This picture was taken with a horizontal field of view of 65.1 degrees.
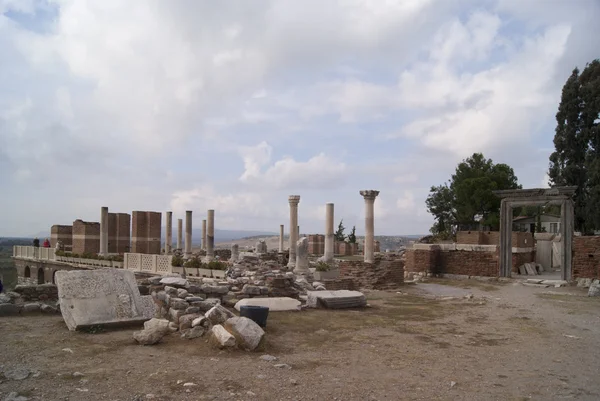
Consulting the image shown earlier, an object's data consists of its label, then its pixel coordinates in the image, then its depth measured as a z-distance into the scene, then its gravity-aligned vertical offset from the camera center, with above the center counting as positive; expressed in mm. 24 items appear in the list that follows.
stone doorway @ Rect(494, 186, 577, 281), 19391 +747
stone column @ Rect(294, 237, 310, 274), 21312 -1268
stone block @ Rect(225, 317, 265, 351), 7078 -1633
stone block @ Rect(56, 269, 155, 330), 8328 -1405
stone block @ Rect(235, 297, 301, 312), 10973 -1836
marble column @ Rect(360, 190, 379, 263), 20844 +483
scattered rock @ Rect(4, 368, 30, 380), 5547 -1811
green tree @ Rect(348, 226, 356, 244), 52447 -1185
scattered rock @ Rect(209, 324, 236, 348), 7004 -1701
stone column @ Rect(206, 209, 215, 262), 31639 -546
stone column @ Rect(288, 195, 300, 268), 26375 +617
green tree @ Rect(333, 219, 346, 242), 56000 -1020
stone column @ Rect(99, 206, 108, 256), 30819 -342
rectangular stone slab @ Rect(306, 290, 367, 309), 11832 -1864
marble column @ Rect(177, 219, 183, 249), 47156 -536
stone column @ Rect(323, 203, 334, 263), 27578 -394
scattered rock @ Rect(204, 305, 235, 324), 8055 -1557
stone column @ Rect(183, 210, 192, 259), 37269 -259
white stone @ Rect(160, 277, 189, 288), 10953 -1341
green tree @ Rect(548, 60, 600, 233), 32188 +6470
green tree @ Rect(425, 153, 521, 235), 42844 +3339
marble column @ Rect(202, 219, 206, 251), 44000 -774
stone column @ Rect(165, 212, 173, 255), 41312 -751
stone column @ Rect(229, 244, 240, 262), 29998 -1689
